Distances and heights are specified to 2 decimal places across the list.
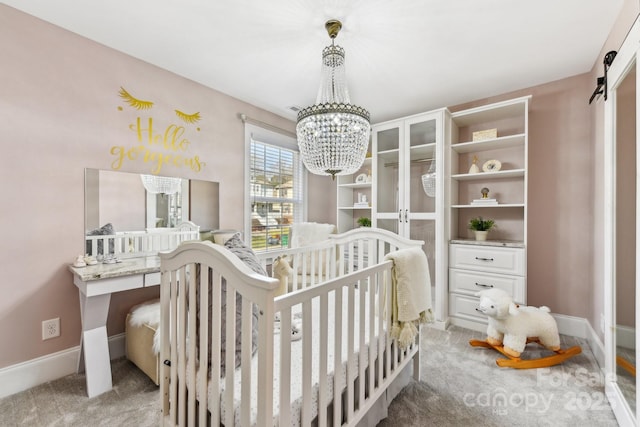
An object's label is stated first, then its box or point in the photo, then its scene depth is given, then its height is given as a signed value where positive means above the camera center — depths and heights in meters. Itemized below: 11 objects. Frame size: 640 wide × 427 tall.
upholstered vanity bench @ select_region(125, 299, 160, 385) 1.83 -0.84
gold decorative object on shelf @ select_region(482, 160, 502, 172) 2.73 +0.46
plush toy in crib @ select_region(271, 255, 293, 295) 1.74 -0.36
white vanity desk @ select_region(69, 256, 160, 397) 1.71 -0.58
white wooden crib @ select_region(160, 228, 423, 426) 0.89 -0.55
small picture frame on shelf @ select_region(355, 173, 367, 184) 3.51 +0.43
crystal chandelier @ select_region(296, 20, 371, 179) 1.60 +0.49
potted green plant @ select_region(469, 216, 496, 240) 2.75 -0.14
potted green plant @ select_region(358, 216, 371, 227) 3.50 -0.11
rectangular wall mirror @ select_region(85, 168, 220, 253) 2.04 +0.07
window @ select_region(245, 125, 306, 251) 3.21 +0.29
